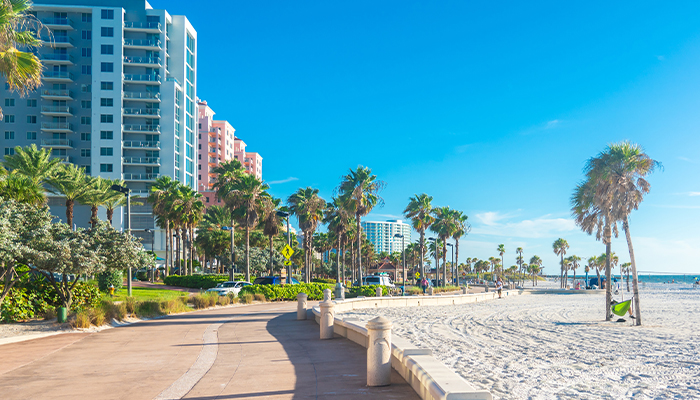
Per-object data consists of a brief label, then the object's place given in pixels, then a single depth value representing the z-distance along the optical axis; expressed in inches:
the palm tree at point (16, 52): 527.5
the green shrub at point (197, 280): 1886.1
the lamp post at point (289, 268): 1418.6
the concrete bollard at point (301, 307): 756.0
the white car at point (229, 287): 1293.1
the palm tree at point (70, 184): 1733.5
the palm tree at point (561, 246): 4948.3
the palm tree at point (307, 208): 2327.8
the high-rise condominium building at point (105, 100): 3253.0
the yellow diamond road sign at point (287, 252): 1267.7
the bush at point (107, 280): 1368.1
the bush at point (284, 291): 1307.8
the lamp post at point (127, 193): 1117.1
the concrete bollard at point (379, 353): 291.9
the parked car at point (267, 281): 1382.9
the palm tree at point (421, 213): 2581.2
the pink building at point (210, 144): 4916.3
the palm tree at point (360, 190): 1916.8
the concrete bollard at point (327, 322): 528.4
